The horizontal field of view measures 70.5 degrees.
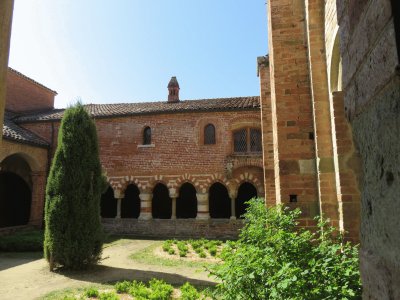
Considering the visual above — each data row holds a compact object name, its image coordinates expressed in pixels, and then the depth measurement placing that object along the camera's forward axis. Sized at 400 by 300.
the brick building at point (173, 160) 14.00
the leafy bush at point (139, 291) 5.55
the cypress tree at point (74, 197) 7.95
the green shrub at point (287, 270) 2.33
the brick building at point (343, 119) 0.92
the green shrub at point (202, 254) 9.43
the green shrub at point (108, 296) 5.23
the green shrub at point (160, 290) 5.31
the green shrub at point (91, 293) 5.77
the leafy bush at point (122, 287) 6.05
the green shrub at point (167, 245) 10.53
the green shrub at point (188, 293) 5.03
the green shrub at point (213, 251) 9.73
